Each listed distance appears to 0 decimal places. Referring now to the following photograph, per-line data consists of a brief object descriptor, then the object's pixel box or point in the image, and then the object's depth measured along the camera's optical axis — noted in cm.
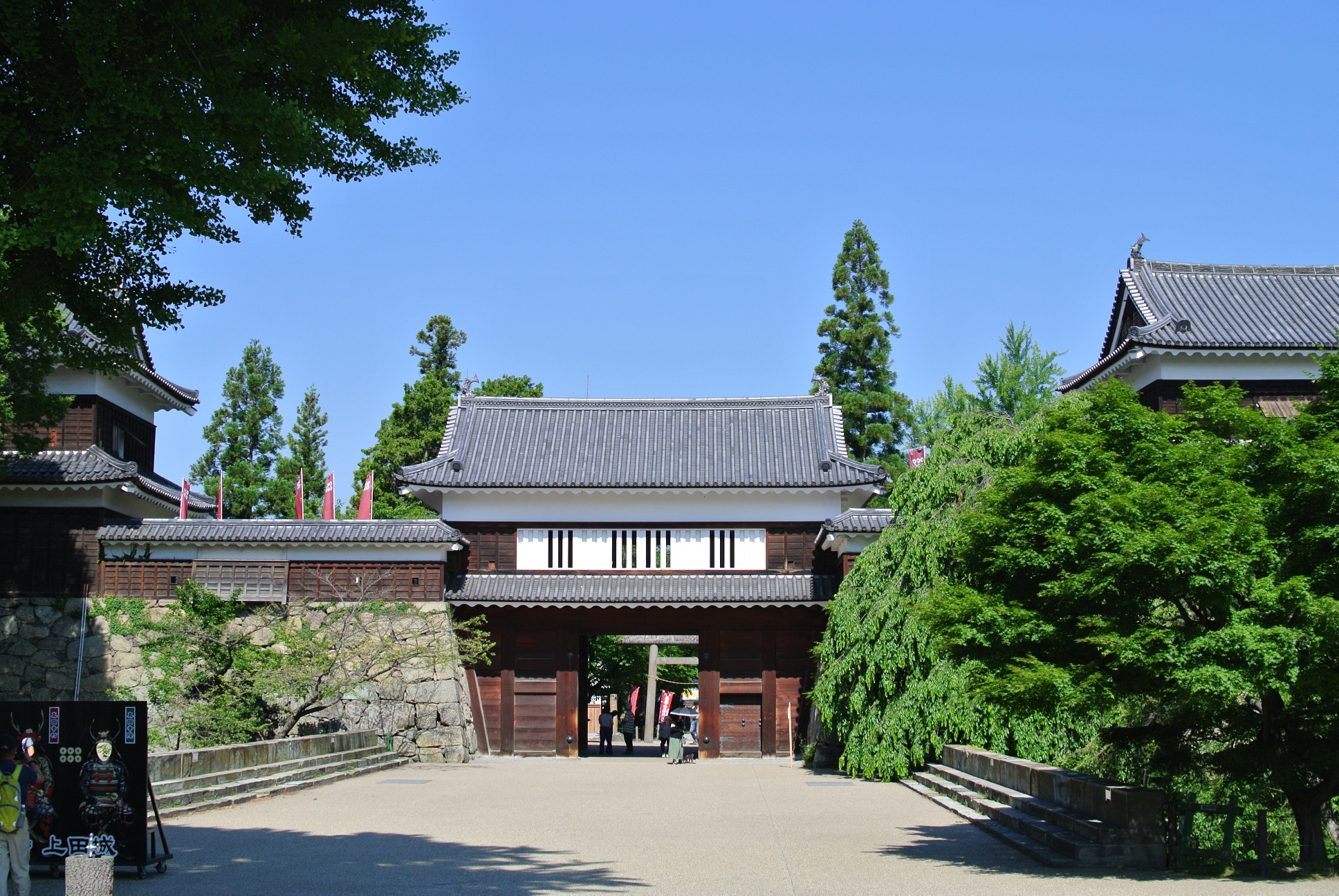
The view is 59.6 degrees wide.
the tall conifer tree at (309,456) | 4906
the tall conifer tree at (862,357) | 4766
